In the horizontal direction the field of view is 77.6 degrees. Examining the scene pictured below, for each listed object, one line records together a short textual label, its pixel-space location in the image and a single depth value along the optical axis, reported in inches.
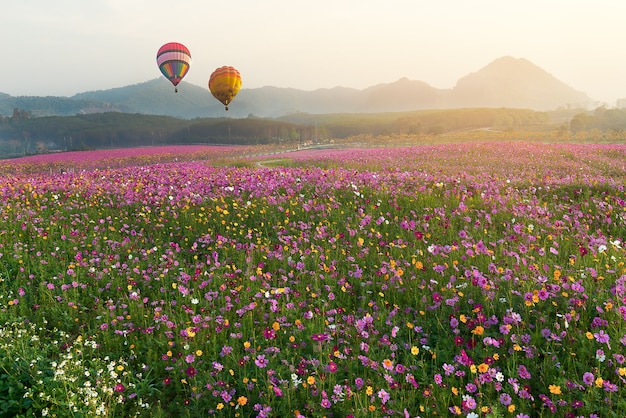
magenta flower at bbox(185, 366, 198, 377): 156.7
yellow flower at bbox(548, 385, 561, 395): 124.5
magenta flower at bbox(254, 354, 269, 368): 159.0
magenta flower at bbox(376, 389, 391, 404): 134.8
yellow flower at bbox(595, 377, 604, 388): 128.8
